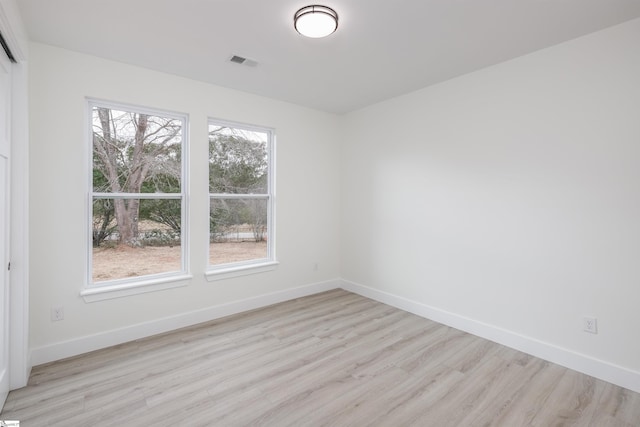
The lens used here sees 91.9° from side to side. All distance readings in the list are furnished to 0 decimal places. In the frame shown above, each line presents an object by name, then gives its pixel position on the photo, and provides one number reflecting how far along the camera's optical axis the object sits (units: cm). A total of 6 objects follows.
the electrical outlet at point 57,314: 262
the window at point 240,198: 361
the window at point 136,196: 291
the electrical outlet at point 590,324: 242
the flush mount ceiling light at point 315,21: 208
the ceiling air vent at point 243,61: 281
